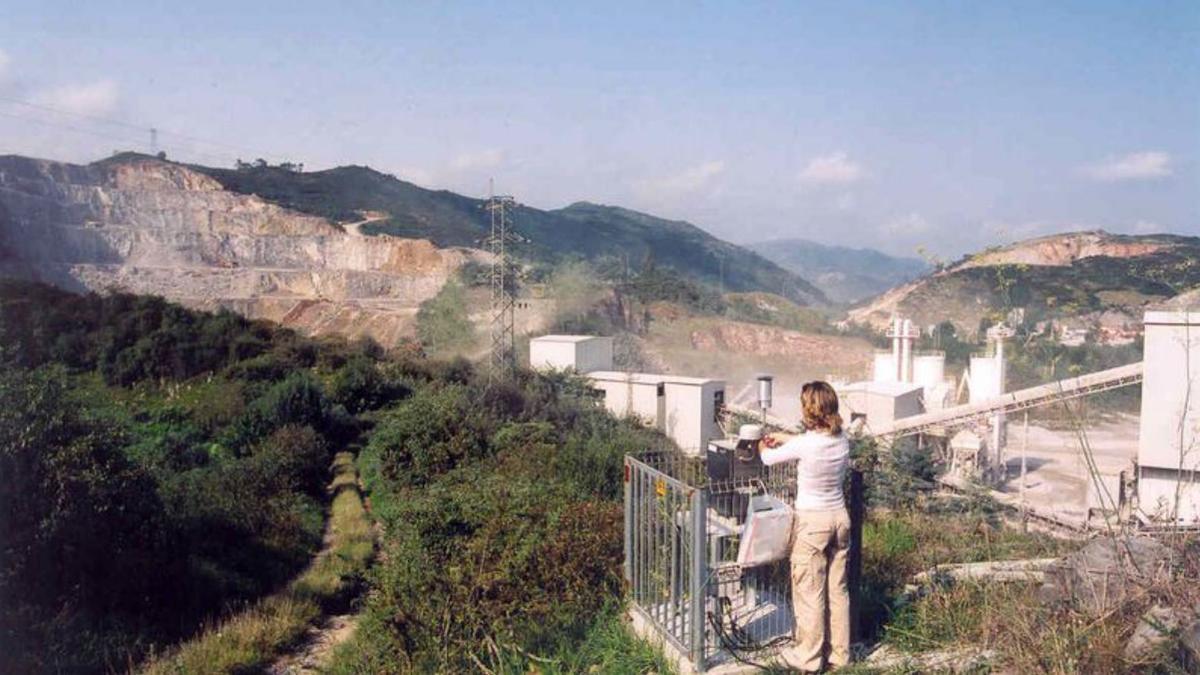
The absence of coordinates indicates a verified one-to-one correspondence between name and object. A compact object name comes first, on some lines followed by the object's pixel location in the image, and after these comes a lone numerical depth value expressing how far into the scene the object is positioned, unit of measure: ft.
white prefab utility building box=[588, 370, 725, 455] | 82.84
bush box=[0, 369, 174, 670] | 24.67
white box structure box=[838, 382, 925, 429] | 78.43
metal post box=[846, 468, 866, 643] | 15.43
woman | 13.56
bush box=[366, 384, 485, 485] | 45.80
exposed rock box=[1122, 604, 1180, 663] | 12.09
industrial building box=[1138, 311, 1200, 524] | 51.39
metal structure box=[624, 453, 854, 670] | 14.64
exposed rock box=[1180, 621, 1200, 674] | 11.85
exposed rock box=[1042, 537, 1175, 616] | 13.65
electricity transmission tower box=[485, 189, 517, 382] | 93.56
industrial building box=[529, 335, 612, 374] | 97.19
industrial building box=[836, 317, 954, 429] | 79.61
